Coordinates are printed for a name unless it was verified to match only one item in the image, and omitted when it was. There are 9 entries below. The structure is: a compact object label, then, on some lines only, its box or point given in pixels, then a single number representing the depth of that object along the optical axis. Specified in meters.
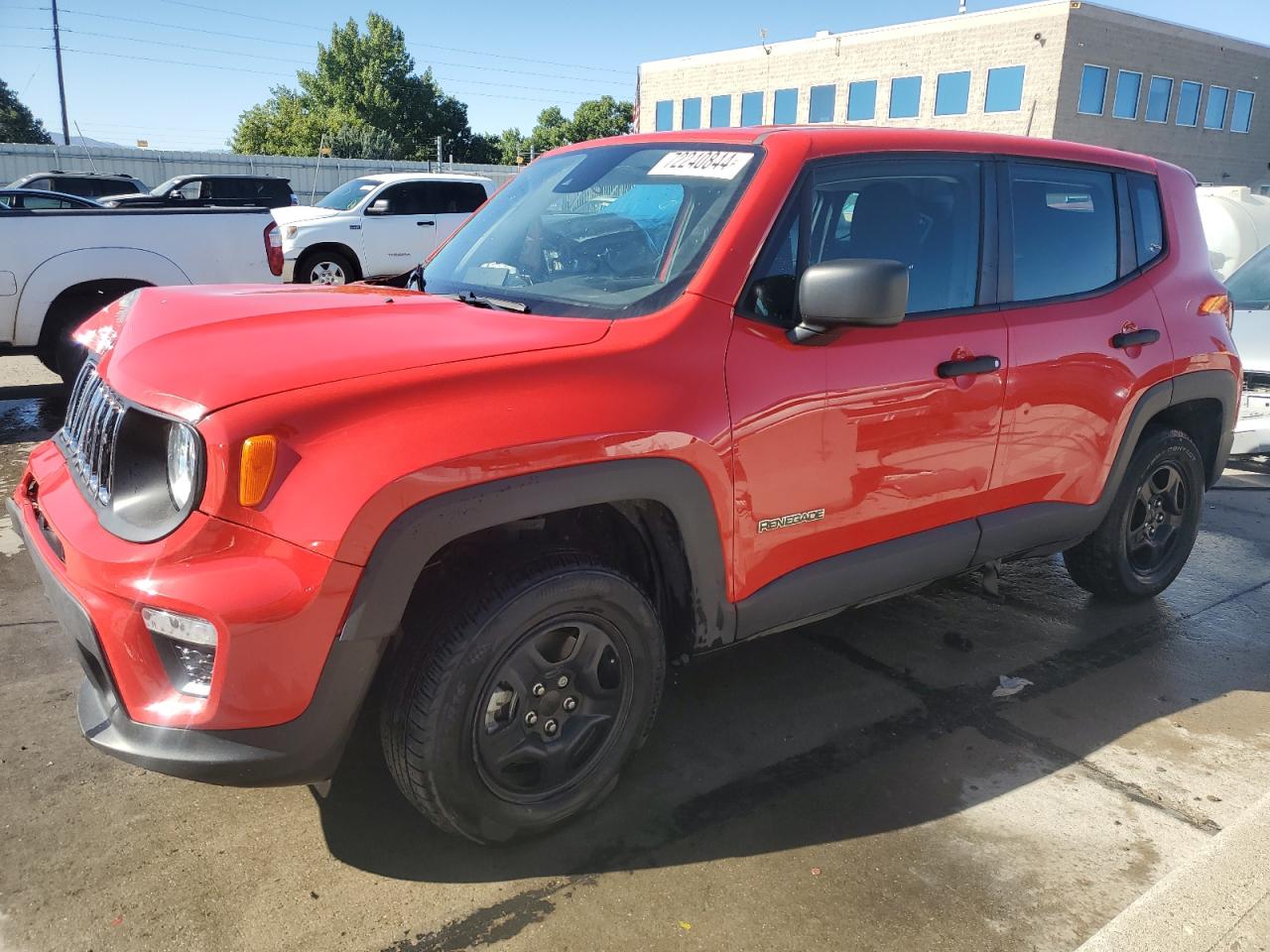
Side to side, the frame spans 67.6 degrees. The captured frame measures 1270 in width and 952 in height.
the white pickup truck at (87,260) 6.79
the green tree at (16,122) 58.41
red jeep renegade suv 1.99
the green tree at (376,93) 68.38
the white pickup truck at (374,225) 12.19
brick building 33.09
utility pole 38.66
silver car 6.07
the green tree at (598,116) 78.31
